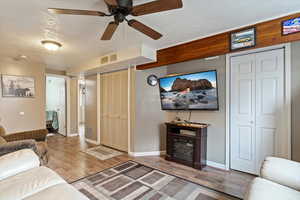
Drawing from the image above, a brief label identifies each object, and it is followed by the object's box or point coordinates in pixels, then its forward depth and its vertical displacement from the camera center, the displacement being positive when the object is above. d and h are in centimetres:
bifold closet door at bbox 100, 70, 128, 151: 390 -30
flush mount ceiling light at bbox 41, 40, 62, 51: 275 +103
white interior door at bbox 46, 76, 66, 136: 567 +4
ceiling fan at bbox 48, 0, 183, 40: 135 +87
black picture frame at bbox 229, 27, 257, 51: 219 +93
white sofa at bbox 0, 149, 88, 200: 114 -72
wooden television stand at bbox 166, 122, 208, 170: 286 -91
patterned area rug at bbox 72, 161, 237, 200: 204 -133
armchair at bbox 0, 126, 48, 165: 201 -69
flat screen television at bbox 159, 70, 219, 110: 282 +15
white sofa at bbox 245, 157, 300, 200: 125 -80
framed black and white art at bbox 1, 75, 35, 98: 381 +36
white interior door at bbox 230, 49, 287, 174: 237 -18
